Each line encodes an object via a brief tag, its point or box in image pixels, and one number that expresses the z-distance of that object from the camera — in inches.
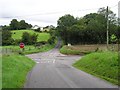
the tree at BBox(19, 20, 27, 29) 3851.8
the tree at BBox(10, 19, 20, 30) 3674.0
